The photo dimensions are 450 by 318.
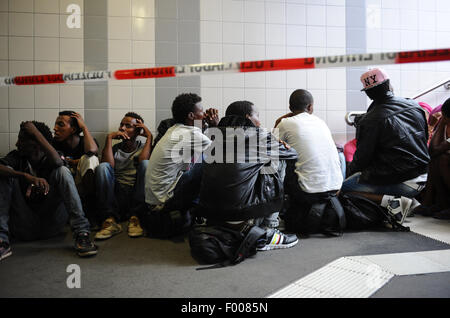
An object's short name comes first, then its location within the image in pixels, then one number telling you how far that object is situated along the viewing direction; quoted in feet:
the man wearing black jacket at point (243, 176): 6.22
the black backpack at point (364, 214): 7.95
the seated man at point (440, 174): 9.25
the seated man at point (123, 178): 8.16
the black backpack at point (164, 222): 7.57
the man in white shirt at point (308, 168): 7.64
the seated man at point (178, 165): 7.40
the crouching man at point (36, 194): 6.59
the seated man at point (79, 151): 8.50
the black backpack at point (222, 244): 5.86
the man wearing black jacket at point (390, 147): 7.73
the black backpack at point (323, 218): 7.63
